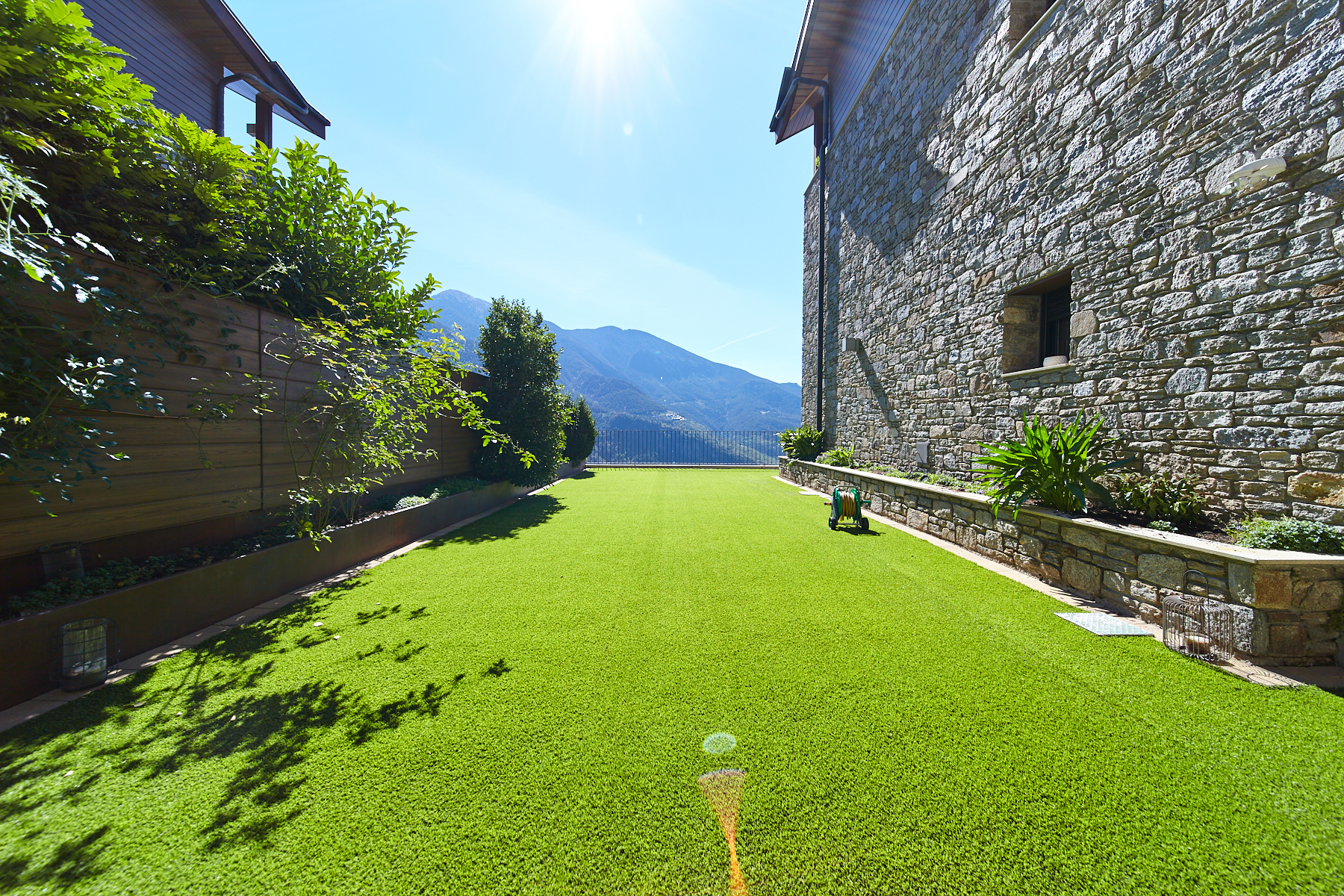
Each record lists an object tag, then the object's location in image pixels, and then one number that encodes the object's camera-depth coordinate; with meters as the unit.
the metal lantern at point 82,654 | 2.28
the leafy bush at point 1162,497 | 3.49
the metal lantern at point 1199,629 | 2.69
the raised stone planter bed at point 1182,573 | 2.53
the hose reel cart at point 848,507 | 6.03
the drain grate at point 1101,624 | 3.01
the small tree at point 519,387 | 8.73
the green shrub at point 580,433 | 14.43
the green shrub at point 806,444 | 11.67
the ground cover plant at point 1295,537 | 2.72
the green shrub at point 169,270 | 2.32
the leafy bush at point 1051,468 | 3.90
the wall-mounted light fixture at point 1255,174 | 3.07
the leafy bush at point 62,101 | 2.30
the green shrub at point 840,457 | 9.59
